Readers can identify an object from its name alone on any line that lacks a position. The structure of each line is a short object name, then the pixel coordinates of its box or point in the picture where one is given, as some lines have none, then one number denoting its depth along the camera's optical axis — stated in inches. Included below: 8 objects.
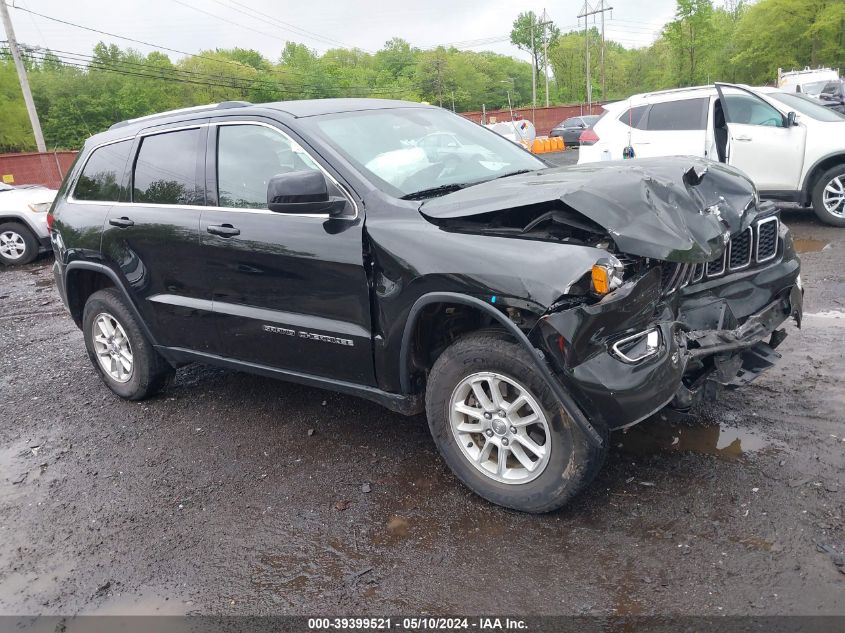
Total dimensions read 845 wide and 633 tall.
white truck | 913.5
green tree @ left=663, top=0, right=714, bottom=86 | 1882.4
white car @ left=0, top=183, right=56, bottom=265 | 443.5
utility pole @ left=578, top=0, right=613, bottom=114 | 1886.6
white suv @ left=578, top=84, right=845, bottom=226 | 318.3
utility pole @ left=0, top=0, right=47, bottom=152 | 1038.4
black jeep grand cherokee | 109.5
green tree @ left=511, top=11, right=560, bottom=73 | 3533.5
